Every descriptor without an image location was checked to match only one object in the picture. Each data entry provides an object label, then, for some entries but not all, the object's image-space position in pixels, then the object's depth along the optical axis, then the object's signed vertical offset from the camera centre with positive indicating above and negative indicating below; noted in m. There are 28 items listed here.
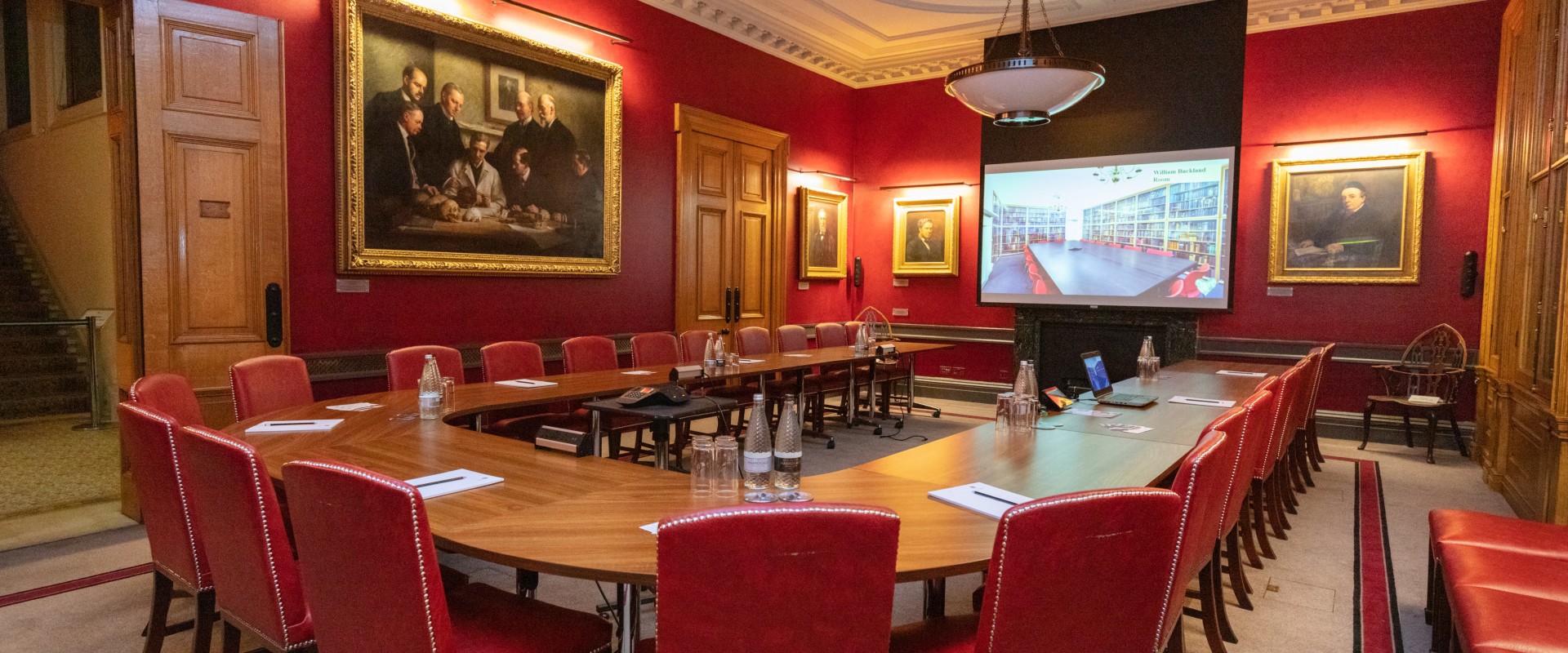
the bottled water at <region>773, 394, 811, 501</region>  2.13 -0.44
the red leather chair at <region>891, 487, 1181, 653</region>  1.41 -0.51
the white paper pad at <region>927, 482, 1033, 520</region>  1.99 -0.53
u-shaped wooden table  1.66 -0.54
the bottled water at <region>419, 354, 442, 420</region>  3.17 -0.43
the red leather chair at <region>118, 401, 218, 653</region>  2.04 -0.59
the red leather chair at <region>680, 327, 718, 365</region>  5.74 -0.42
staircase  7.08 -0.71
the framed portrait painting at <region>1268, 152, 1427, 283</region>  6.44 +0.62
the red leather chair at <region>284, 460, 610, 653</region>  1.44 -0.52
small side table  3.37 -0.53
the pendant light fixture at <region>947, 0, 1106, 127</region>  4.45 +1.18
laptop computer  3.99 -0.48
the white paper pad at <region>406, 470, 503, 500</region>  2.07 -0.53
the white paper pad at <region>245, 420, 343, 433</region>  2.86 -0.52
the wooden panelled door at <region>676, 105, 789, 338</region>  7.00 +0.59
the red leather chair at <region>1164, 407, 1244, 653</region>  1.75 -0.49
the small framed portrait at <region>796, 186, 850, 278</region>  8.45 +0.59
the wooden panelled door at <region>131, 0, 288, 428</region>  3.83 +0.44
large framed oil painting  4.73 +0.82
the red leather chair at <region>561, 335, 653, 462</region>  5.00 -0.45
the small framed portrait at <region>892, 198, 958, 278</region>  8.70 +0.57
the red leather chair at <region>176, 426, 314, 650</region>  1.79 -0.58
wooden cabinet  3.86 +0.11
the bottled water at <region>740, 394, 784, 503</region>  2.08 -0.44
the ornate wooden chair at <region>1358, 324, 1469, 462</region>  5.95 -0.58
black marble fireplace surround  7.38 -0.42
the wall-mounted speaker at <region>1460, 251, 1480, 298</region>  6.22 +0.19
